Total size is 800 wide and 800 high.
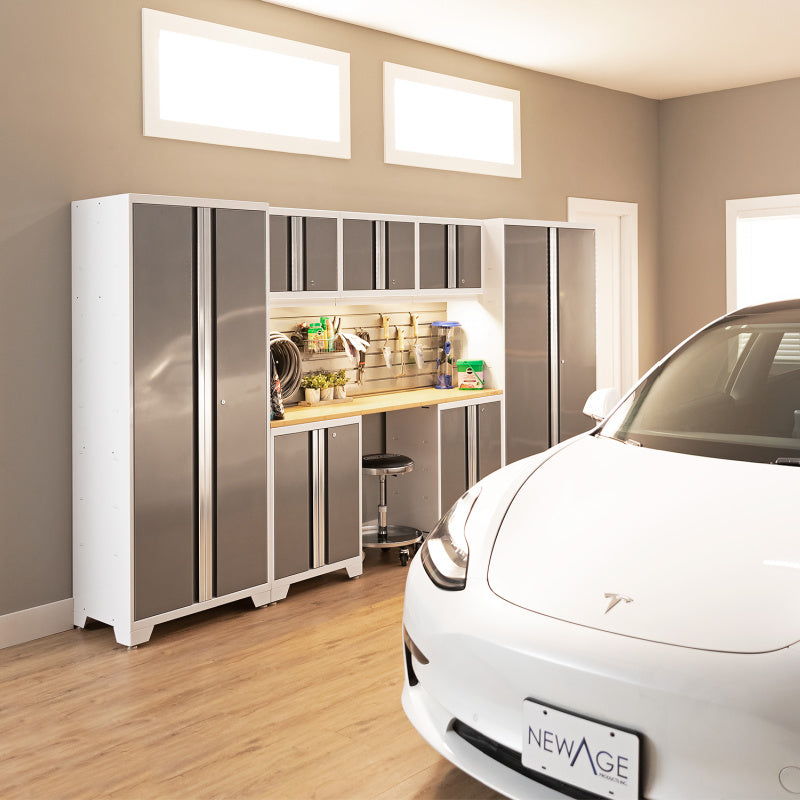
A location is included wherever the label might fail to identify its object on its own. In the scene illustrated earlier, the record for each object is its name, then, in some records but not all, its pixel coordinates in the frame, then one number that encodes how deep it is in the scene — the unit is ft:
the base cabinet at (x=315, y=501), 12.85
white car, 5.16
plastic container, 17.03
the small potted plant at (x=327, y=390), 14.88
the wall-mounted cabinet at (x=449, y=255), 15.61
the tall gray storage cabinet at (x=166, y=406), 11.12
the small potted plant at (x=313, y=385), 14.64
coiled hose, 14.06
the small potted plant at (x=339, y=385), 15.24
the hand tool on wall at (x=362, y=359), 16.05
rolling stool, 14.73
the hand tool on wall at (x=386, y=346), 16.39
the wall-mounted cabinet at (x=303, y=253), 13.17
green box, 16.55
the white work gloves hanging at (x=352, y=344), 15.46
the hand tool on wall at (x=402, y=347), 16.65
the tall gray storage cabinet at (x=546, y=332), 16.58
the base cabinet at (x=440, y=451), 15.42
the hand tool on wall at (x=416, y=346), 16.93
